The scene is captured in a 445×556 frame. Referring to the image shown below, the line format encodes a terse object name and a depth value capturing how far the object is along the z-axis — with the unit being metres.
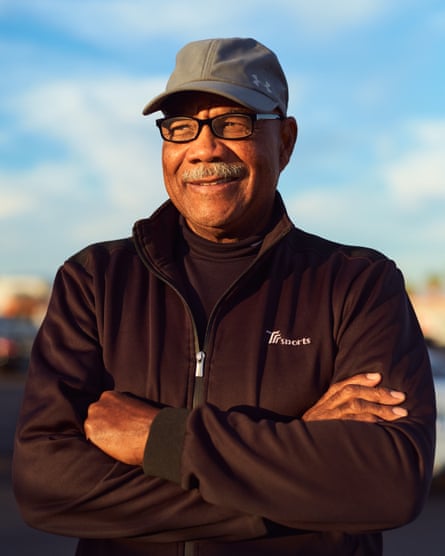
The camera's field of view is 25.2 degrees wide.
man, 2.76
